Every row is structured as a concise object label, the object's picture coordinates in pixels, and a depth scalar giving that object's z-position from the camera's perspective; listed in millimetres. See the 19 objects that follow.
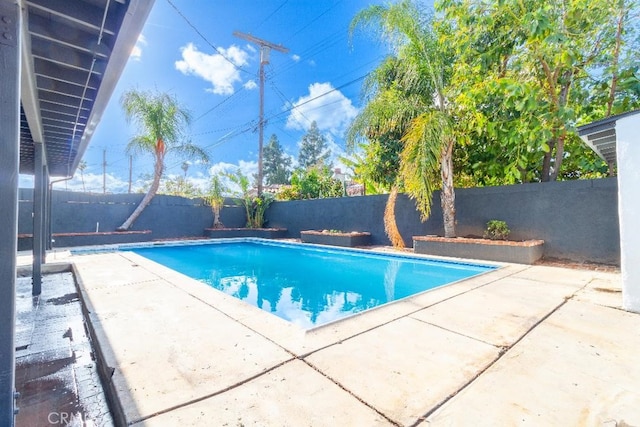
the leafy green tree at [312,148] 37922
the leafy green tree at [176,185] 23322
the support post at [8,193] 1332
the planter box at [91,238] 9031
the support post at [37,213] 4191
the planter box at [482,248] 6551
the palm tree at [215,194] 14492
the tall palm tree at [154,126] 12148
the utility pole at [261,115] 15894
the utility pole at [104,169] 37812
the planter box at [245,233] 14359
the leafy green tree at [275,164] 37000
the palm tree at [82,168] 37872
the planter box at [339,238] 10664
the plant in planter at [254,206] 15648
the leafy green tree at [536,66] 6035
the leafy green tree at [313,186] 15234
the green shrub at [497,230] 7535
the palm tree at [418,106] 7520
